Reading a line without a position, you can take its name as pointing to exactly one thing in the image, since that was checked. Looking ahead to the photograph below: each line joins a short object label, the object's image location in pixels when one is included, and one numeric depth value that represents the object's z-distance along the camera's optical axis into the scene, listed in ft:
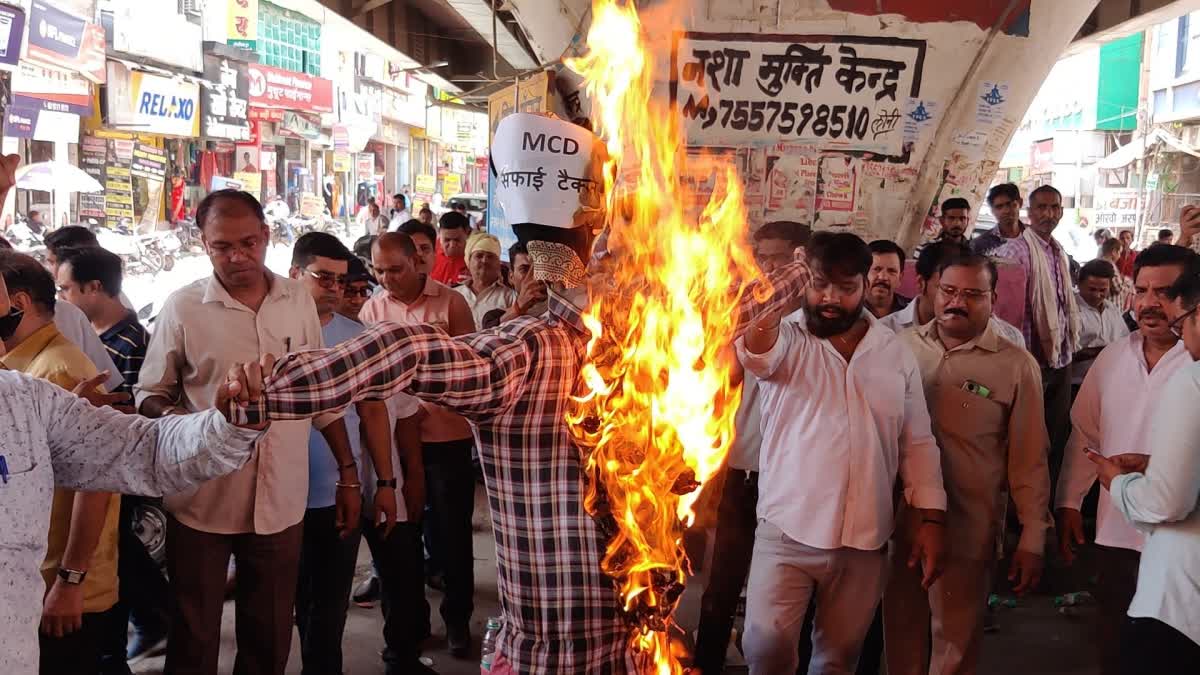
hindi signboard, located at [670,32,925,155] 21.57
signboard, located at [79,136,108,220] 60.75
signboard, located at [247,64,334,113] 81.30
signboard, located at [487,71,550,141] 26.35
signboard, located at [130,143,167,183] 65.87
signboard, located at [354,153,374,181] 116.16
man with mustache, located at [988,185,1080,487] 19.89
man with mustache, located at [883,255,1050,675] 12.44
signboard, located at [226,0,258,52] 77.46
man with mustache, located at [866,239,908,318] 17.08
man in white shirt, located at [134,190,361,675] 11.04
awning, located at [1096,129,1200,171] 85.92
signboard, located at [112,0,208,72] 62.13
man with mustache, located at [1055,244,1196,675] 11.76
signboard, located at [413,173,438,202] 130.41
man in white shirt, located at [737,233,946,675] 11.32
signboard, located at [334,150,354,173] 108.88
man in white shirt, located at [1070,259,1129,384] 22.07
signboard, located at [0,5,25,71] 40.65
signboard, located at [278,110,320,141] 93.71
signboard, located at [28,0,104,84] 48.65
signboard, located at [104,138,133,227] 62.54
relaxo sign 62.08
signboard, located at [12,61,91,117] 49.55
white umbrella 51.01
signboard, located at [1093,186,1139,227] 86.07
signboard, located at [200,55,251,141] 73.92
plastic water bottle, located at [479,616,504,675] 7.92
